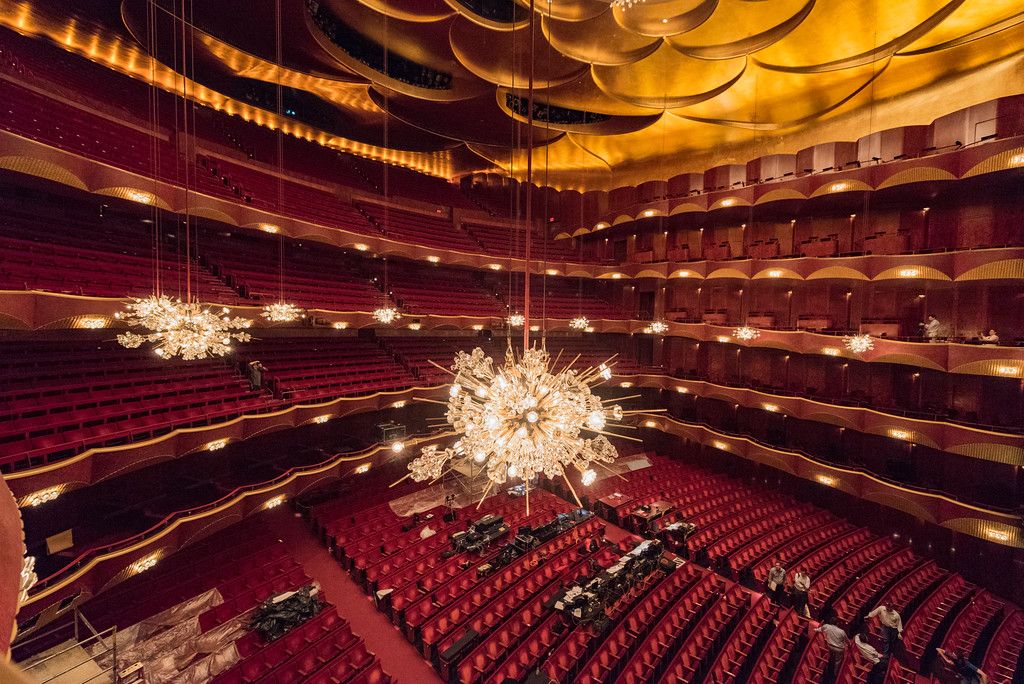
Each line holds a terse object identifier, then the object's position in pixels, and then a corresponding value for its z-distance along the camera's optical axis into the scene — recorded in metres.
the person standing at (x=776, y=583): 8.60
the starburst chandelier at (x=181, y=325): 6.11
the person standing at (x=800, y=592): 8.27
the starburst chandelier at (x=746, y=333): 12.06
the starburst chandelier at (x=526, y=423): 3.69
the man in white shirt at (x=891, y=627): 7.23
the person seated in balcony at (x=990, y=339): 9.48
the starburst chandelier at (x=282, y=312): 8.47
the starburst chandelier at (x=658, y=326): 13.88
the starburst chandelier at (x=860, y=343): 9.79
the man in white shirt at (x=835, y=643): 6.81
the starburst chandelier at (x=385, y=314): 10.59
